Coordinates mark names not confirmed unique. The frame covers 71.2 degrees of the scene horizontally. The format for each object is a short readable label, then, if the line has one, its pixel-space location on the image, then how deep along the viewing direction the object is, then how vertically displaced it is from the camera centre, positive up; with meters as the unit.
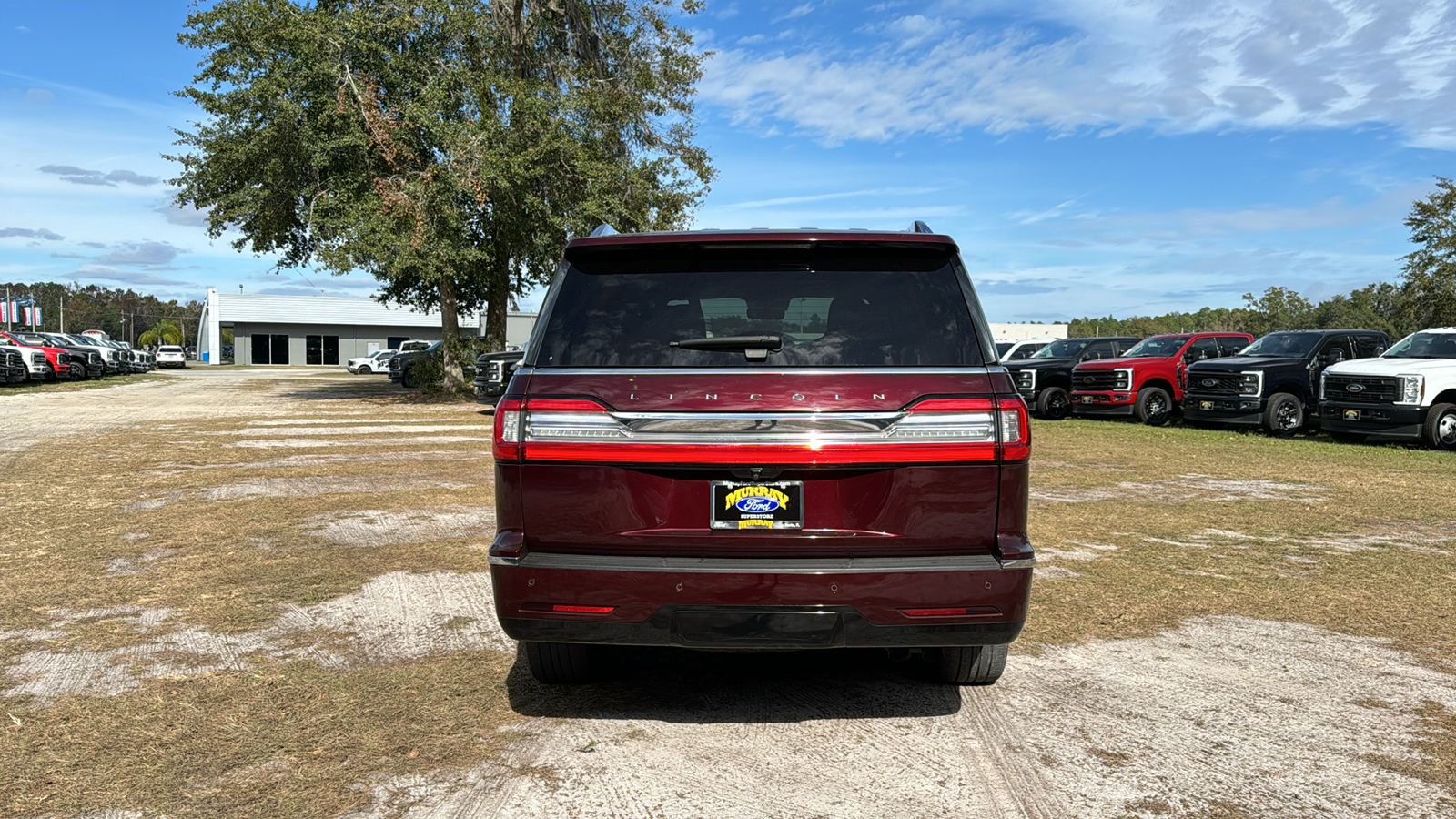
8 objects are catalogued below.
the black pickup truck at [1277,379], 18.34 -0.15
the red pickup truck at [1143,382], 21.05 -0.28
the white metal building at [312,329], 74.75 +1.69
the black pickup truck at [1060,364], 22.98 +0.08
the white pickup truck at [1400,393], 15.52 -0.30
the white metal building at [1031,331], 101.12 +3.78
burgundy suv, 3.50 -0.47
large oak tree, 23.38 +5.07
